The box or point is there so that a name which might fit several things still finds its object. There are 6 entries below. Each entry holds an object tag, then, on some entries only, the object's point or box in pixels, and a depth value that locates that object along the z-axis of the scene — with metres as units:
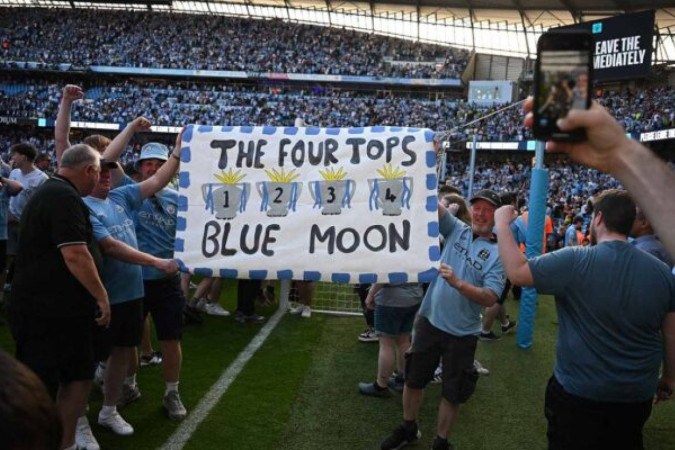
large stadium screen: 24.84
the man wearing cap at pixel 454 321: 3.71
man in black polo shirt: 2.93
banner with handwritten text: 3.39
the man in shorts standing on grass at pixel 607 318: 2.45
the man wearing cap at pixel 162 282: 4.18
